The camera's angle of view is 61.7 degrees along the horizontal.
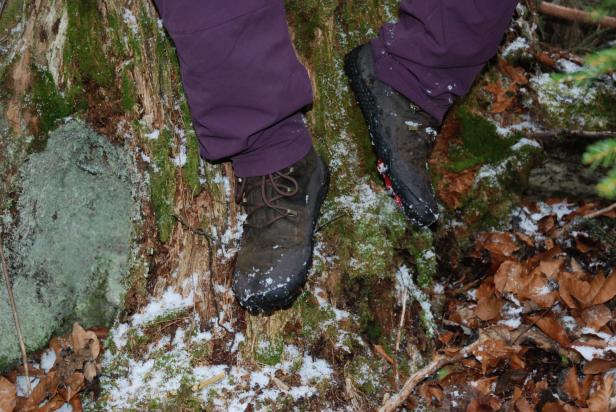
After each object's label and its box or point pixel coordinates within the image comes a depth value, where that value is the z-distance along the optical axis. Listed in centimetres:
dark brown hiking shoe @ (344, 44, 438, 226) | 238
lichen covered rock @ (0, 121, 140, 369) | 230
